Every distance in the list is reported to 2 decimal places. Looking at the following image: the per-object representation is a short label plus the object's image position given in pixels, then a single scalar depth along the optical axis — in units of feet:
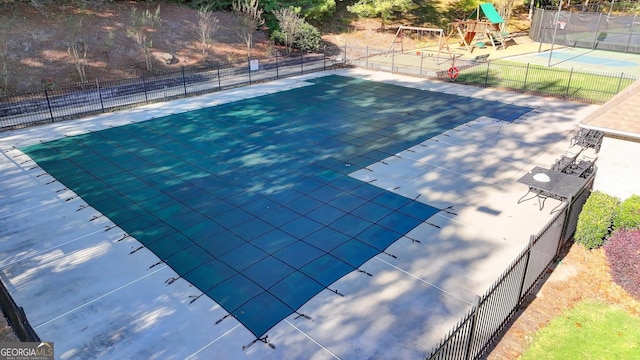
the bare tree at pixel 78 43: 80.12
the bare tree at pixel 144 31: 88.75
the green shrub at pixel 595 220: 31.32
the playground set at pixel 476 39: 111.45
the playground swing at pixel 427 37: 126.21
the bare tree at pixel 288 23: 104.99
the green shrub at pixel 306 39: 110.73
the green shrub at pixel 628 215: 30.73
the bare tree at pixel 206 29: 98.22
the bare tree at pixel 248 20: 105.60
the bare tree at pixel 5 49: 72.54
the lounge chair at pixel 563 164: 39.62
